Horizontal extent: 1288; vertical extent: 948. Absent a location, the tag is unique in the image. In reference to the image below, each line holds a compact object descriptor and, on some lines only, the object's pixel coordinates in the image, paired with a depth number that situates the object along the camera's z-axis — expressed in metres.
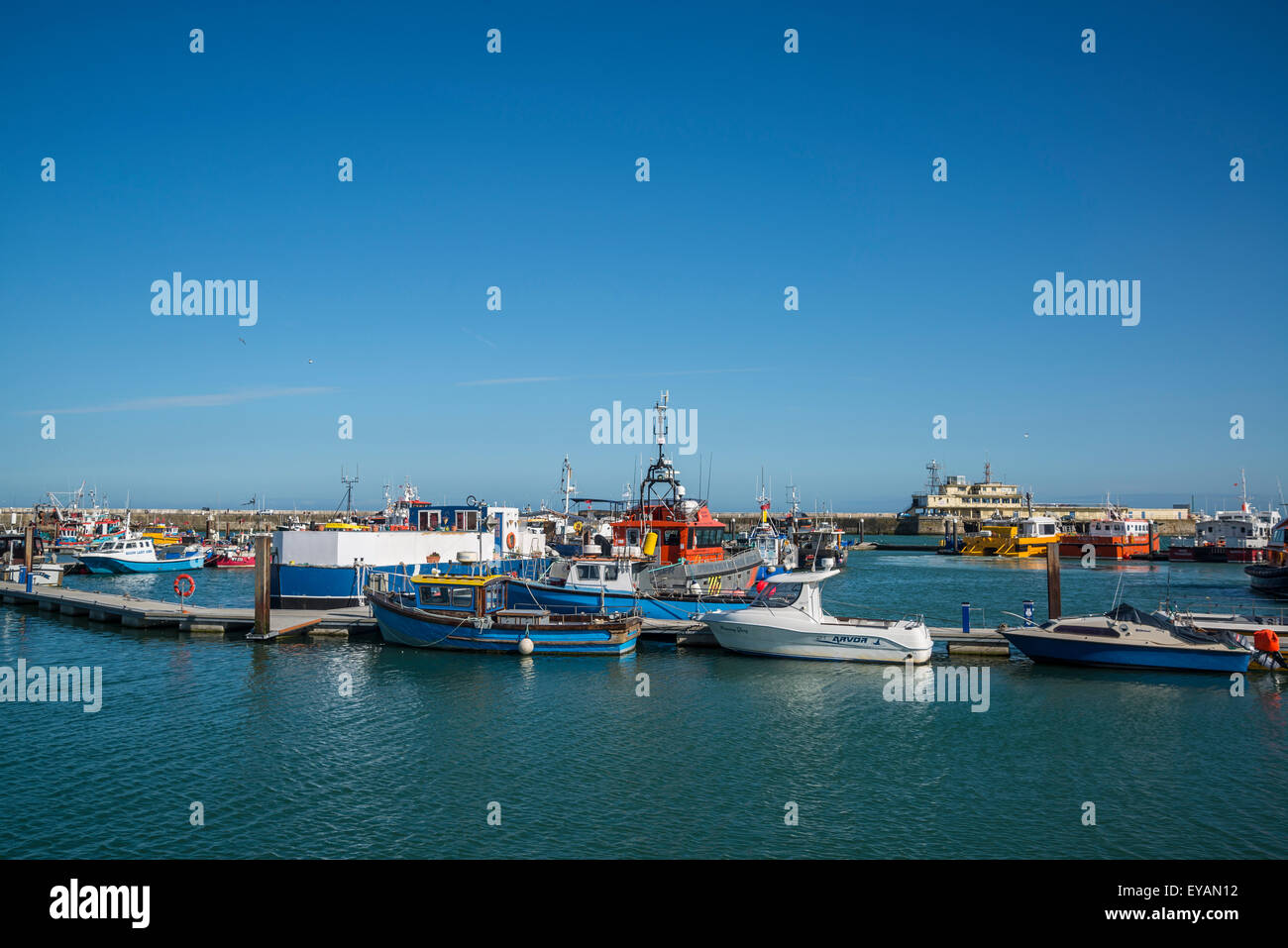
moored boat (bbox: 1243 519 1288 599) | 50.25
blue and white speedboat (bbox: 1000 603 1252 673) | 25.88
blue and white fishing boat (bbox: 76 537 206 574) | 68.19
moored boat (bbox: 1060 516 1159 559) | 90.12
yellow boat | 95.88
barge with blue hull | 38.22
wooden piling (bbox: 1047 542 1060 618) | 32.31
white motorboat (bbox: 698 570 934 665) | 28.04
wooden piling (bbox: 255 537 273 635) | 32.44
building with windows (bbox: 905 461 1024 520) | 149.00
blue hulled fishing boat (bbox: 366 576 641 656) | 29.98
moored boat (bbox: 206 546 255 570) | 76.56
